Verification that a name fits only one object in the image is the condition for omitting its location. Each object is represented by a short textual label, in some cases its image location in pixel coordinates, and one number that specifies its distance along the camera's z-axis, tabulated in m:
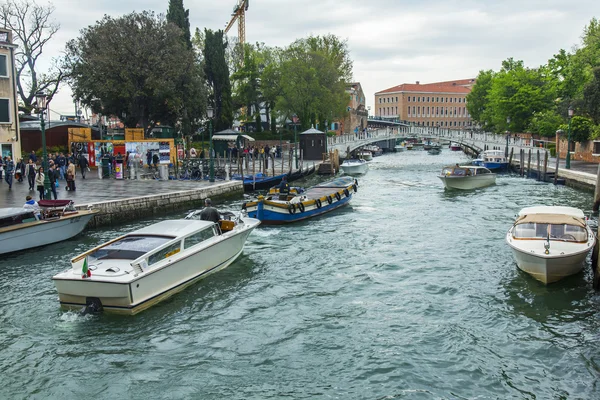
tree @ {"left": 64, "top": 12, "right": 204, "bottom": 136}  35.03
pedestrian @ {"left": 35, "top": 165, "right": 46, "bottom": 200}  19.66
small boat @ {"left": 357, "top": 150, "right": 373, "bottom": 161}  60.38
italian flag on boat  9.73
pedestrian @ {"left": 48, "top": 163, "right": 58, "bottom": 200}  20.20
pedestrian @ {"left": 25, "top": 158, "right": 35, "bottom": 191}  22.30
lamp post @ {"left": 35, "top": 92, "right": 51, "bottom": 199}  19.16
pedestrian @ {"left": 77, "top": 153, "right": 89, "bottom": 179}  27.62
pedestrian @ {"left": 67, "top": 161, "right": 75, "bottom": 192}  22.14
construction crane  98.25
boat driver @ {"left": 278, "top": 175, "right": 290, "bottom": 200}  21.06
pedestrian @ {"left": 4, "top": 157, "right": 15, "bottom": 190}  22.88
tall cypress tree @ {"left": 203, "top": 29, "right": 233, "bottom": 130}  53.12
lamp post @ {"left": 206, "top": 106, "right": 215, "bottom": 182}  26.90
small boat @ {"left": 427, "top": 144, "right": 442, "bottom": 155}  78.75
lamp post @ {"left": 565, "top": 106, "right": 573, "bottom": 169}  32.21
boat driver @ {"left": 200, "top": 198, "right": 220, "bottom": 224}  13.76
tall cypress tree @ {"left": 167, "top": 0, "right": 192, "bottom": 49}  49.66
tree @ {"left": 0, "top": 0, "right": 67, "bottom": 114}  40.91
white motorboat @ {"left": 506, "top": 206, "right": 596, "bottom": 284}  11.86
